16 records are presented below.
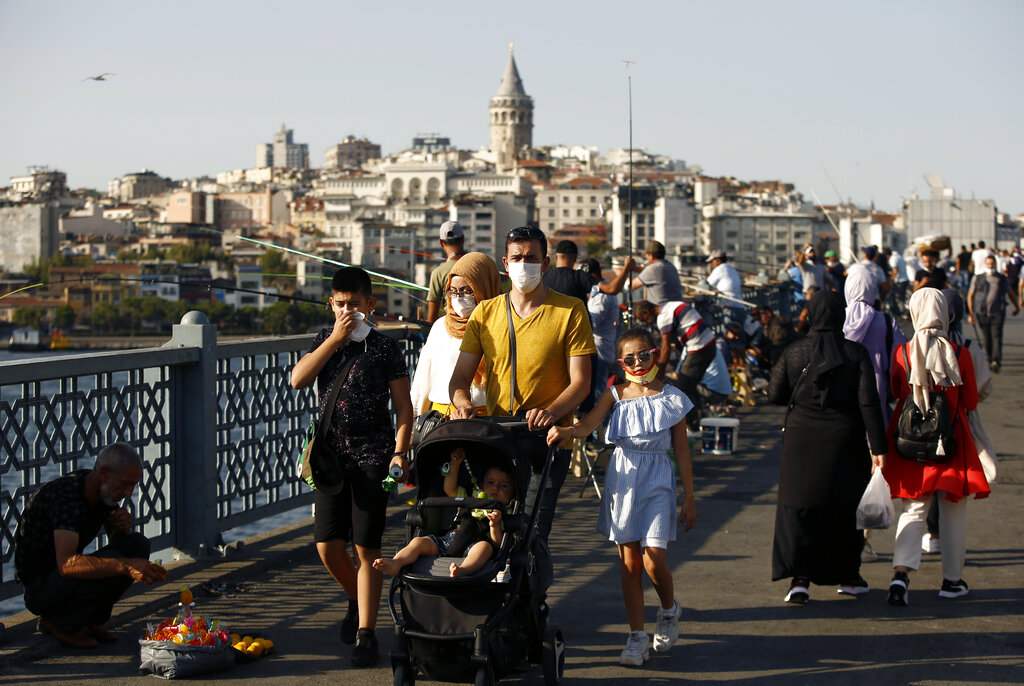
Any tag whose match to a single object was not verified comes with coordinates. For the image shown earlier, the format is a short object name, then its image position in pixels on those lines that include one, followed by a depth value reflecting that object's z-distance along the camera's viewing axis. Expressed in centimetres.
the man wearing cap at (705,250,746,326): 2906
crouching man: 1003
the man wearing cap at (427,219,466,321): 1523
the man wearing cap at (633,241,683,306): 2120
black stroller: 870
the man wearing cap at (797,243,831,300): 3437
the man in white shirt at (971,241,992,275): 4832
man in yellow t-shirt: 998
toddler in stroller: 884
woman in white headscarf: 1234
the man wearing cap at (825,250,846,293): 3566
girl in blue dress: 1026
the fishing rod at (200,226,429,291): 1462
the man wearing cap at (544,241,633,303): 1731
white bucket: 2153
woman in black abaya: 1194
